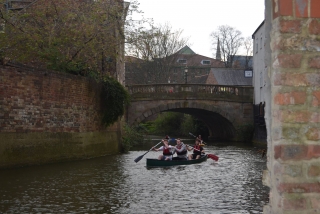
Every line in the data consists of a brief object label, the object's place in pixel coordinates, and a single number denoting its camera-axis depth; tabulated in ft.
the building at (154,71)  166.30
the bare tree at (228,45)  218.79
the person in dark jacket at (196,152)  68.85
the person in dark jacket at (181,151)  63.46
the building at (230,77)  169.48
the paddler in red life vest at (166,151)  64.37
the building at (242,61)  235.71
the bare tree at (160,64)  165.07
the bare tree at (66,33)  58.90
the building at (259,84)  111.14
